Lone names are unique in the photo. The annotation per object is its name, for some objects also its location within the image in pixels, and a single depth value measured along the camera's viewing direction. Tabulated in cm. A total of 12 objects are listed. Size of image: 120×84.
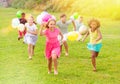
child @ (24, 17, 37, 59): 1214
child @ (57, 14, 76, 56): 1236
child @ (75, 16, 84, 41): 1617
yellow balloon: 1136
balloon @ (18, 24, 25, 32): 1449
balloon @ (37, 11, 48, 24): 998
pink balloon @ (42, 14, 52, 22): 978
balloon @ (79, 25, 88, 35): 1311
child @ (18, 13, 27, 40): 1552
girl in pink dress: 942
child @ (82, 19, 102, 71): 996
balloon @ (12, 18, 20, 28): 1501
